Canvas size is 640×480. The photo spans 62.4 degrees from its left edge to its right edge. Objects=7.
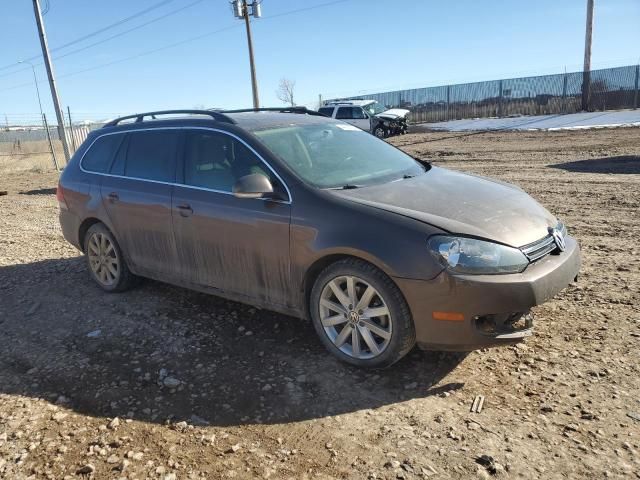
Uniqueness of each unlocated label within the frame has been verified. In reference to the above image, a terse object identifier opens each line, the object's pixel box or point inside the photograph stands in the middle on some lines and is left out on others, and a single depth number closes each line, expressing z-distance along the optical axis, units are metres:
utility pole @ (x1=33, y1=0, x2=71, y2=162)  18.73
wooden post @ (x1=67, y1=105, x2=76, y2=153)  20.17
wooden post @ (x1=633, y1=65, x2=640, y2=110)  27.11
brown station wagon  3.24
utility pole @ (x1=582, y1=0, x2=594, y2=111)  26.89
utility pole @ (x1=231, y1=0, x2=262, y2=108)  28.11
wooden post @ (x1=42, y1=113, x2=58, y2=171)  21.33
